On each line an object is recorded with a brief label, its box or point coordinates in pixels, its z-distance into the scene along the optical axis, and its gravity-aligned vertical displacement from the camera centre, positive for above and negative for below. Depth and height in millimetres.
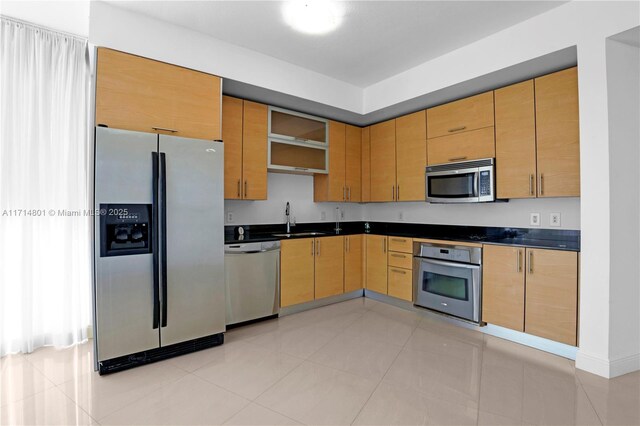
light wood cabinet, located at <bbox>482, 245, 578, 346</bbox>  2553 -662
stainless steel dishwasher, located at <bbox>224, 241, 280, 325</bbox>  3201 -674
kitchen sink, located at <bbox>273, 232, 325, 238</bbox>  3785 -247
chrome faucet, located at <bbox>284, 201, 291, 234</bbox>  4180 -66
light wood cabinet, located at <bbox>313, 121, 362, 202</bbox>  4301 +607
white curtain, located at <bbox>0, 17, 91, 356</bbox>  2629 +224
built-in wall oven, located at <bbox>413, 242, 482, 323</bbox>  3154 -680
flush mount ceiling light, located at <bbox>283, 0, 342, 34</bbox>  2436 +1538
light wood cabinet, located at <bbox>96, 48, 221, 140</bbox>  2463 +961
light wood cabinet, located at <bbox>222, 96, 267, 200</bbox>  3342 +694
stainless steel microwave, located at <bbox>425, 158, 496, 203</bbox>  3170 +323
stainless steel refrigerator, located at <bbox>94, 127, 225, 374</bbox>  2381 -257
